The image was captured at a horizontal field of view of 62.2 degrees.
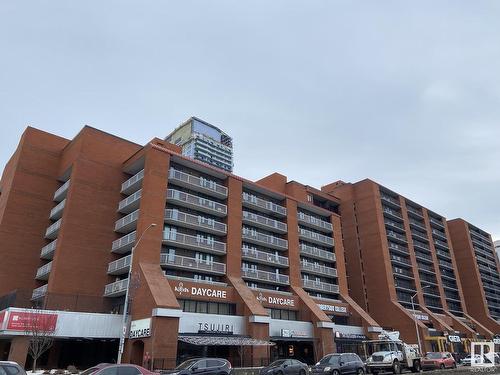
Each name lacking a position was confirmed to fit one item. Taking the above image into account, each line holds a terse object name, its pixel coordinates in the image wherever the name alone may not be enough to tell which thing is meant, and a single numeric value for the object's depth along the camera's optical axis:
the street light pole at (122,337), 27.73
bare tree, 32.22
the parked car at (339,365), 26.46
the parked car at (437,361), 37.62
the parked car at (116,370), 16.09
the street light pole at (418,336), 59.75
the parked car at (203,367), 22.16
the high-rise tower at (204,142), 144.88
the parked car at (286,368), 26.42
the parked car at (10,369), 14.78
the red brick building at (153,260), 37.53
